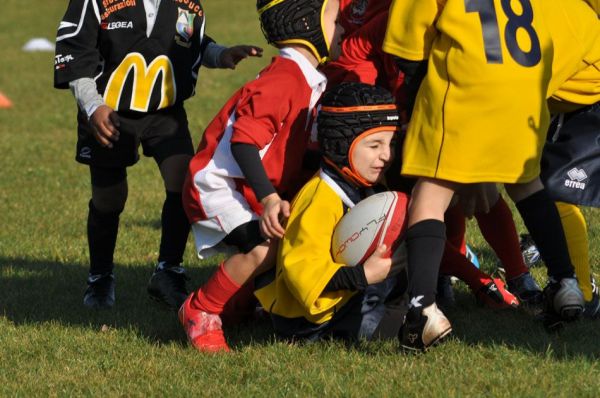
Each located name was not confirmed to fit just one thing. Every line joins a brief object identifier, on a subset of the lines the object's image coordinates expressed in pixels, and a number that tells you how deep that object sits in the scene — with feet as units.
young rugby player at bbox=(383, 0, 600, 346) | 28.68
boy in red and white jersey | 31.63
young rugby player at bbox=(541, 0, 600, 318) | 33.99
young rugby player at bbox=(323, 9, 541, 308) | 32.50
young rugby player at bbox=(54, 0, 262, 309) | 37.70
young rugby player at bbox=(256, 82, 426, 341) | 29.73
